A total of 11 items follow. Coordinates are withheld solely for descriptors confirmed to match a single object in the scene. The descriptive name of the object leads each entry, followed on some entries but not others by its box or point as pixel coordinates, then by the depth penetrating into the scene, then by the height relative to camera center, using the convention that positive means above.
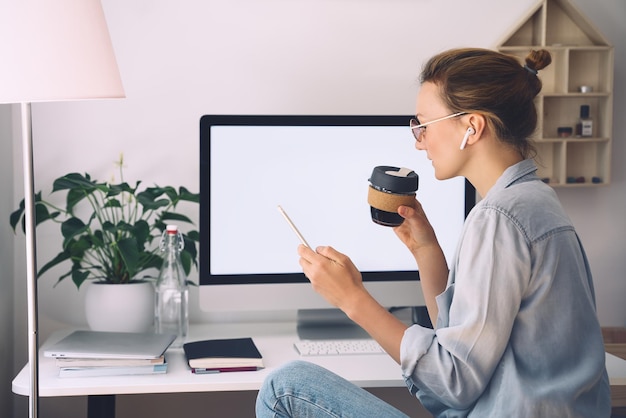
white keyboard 1.84 -0.37
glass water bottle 1.94 -0.26
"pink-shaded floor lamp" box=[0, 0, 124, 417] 1.36 +0.21
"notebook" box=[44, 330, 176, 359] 1.66 -0.34
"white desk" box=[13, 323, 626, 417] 1.59 -0.39
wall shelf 2.27 +0.24
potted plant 1.95 -0.13
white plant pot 1.95 -0.29
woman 1.21 -0.17
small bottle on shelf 2.28 +0.16
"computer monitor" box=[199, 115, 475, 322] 1.91 -0.04
